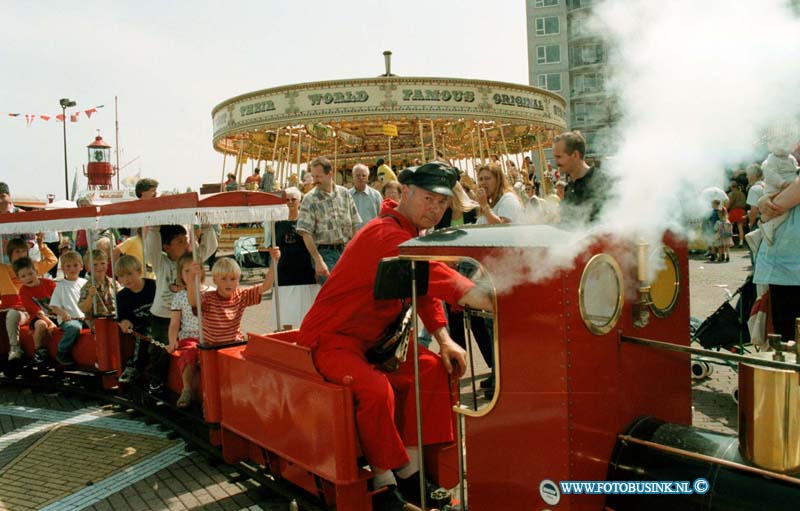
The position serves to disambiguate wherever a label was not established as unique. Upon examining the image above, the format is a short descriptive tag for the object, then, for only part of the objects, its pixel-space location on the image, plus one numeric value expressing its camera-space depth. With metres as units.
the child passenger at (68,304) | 6.32
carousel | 16.31
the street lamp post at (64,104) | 31.47
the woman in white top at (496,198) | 5.54
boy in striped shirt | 4.57
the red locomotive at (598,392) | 2.00
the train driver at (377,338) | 2.88
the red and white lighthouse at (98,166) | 56.38
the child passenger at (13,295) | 6.83
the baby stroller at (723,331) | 5.16
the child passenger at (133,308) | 5.64
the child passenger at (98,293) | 6.11
